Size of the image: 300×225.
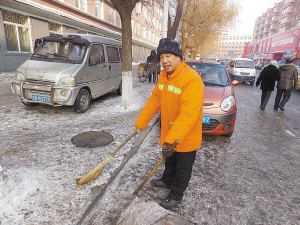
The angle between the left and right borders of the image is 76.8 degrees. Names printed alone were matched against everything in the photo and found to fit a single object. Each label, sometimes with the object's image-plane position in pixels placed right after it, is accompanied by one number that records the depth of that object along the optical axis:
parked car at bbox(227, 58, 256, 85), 14.38
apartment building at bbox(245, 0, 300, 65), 42.63
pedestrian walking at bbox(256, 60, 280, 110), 7.04
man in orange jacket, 1.92
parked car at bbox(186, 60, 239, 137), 4.09
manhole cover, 3.66
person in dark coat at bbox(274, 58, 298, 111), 6.99
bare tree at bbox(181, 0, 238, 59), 15.96
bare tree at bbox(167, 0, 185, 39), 11.20
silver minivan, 4.89
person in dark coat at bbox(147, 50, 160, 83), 12.05
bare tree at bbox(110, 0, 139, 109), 5.52
